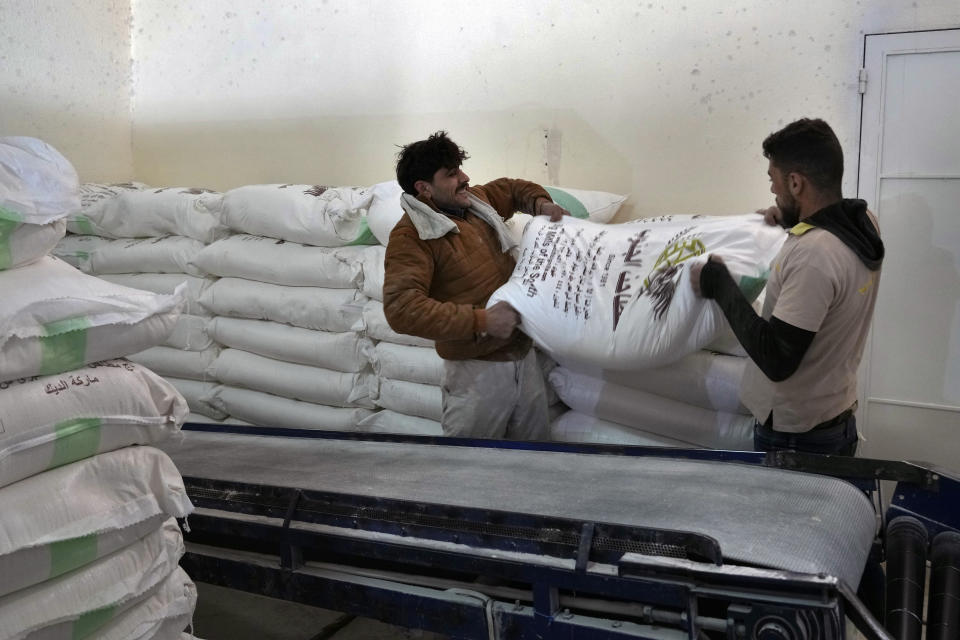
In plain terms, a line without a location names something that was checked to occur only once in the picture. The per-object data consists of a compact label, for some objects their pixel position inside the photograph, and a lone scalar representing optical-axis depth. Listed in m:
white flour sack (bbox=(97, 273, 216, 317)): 3.77
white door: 2.80
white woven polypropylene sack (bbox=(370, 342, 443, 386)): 3.07
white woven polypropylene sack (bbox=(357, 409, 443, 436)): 3.18
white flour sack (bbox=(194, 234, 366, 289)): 3.31
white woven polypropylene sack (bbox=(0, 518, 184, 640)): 1.45
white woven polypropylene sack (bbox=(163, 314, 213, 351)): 3.79
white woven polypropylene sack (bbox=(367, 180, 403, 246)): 3.10
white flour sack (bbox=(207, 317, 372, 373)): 3.31
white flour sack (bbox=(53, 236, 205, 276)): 3.80
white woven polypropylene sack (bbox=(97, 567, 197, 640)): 1.61
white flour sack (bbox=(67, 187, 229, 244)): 3.75
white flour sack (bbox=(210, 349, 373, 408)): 3.34
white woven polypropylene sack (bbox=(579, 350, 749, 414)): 2.28
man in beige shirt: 1.84
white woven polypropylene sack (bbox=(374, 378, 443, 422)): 3.10
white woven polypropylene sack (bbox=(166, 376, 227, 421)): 3.79
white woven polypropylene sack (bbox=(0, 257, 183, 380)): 1.51
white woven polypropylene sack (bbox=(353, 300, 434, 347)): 3.16
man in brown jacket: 2.37
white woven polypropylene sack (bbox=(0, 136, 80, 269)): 1.57
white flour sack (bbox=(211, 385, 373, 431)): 3.38
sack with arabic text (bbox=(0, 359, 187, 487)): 1.48
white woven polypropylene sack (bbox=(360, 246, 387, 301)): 3.19
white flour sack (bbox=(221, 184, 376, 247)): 3.27
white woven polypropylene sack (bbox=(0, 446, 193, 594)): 1.44
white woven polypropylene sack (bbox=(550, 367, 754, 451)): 2.31
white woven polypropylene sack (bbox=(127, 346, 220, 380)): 3.79
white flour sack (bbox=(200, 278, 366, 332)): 3.32
